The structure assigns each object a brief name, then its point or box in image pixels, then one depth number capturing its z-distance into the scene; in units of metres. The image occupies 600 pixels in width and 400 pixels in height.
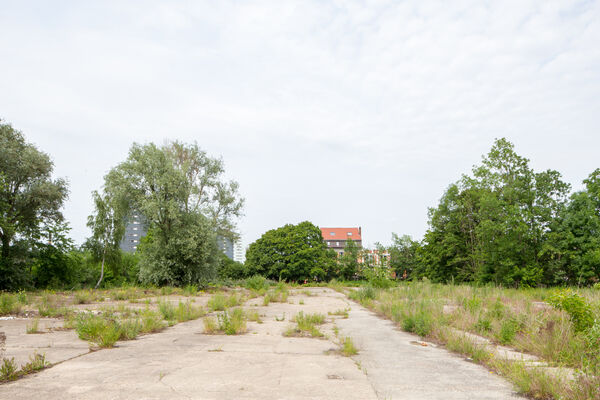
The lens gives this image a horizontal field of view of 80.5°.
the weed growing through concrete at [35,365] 4.86
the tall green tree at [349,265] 72.04
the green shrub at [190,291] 21.58
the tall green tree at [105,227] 28.94
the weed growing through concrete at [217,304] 13.70
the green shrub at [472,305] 10.50
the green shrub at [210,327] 8.53
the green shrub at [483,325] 8.73
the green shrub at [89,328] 7.05
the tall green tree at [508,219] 33.06
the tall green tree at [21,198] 21.83
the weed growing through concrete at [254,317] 10.83
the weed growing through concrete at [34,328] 8.06
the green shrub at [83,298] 15.52
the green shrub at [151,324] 8.46
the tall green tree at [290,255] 60.56
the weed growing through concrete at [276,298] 17.69
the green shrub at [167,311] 10.66
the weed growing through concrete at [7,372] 4.55
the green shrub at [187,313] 10.78
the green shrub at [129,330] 7.51
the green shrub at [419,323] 8.85
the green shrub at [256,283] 29.04
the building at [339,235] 108.00
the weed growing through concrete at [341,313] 12.69
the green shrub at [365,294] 18.52
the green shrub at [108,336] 6.65
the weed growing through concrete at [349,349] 6.38
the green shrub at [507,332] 7.46
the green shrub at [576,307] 6.92
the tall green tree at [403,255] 72.00
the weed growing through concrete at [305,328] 8.50
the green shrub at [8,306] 11.31
